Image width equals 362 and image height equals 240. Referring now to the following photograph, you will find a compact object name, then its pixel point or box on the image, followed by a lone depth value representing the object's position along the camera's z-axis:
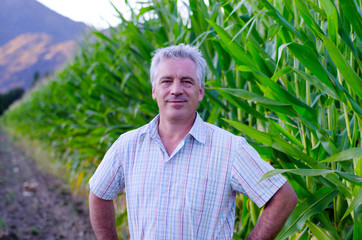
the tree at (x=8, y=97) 42.62
